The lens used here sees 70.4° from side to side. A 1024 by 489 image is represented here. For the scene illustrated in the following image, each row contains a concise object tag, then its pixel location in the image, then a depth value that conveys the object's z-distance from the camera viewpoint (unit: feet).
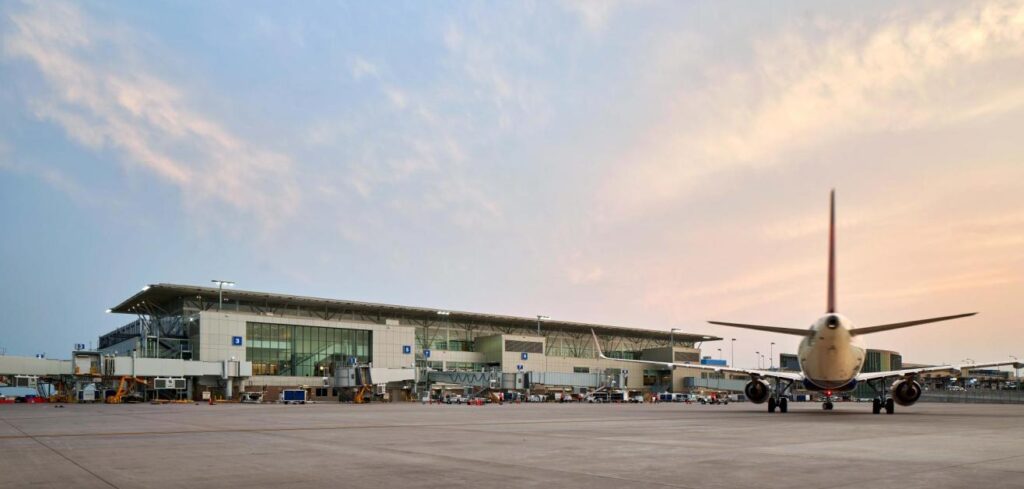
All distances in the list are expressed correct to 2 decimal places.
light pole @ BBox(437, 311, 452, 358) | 445.87
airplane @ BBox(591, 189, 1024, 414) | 126.52
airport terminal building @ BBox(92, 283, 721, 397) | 322.83
